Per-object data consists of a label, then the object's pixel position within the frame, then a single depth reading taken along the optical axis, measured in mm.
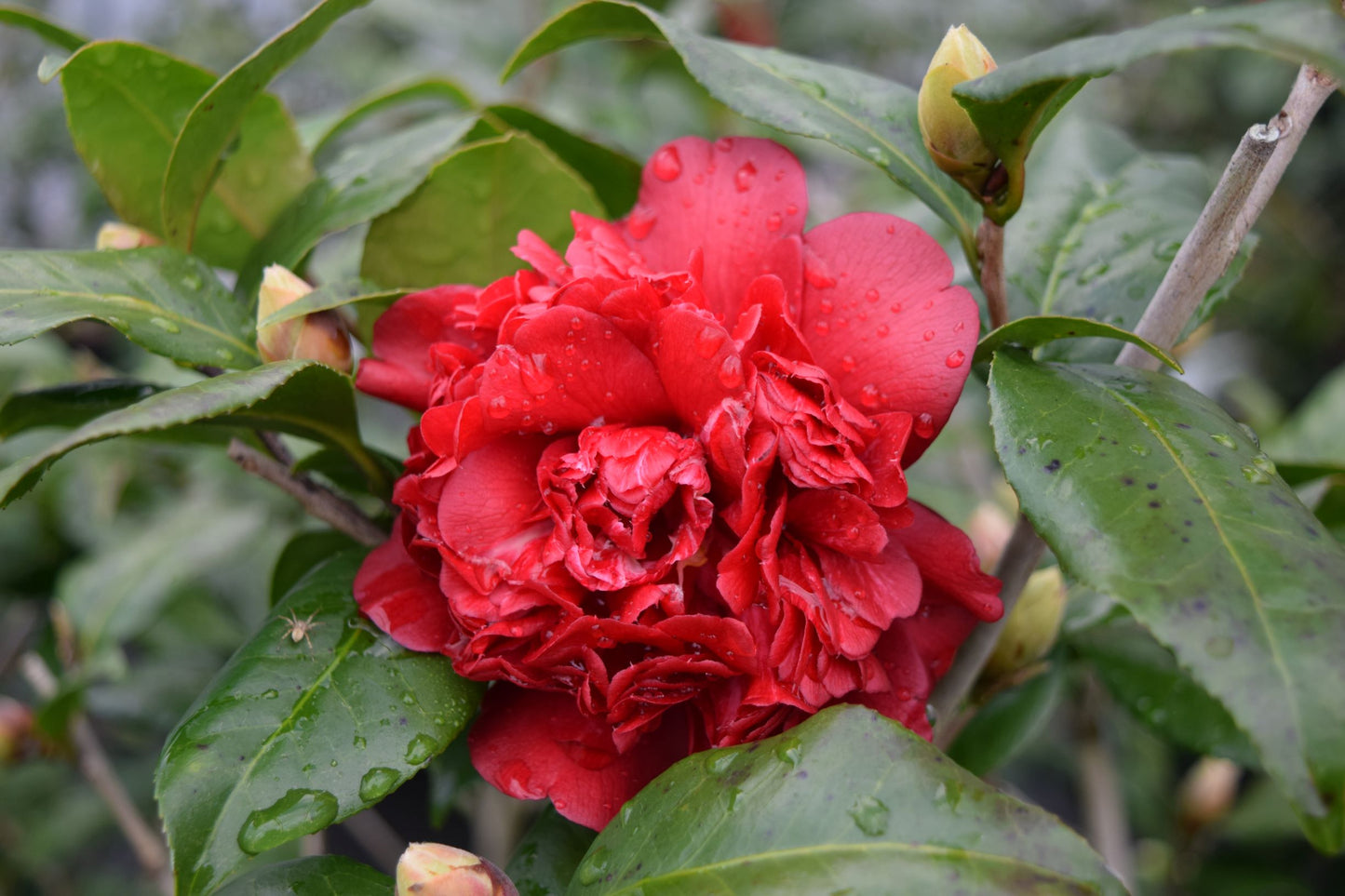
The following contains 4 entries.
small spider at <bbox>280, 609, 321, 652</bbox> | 366
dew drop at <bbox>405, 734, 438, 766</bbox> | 352
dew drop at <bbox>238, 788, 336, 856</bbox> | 341
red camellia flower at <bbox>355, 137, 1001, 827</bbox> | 346
